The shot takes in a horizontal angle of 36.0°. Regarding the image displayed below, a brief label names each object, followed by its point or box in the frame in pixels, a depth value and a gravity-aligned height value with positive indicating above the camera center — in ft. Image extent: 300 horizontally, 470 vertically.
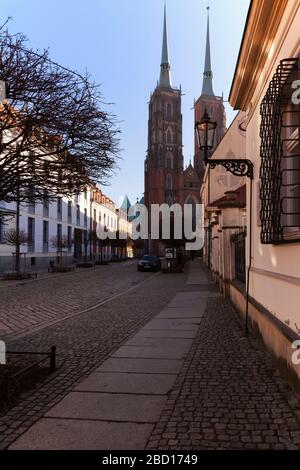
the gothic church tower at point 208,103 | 331.36 +100.95
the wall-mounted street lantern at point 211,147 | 28.19 +6.58
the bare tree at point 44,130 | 17.01 +4.35
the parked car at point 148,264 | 117.85 -5.42
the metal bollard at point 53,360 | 20.31 -5.17
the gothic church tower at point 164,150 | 310.57 +63.46
